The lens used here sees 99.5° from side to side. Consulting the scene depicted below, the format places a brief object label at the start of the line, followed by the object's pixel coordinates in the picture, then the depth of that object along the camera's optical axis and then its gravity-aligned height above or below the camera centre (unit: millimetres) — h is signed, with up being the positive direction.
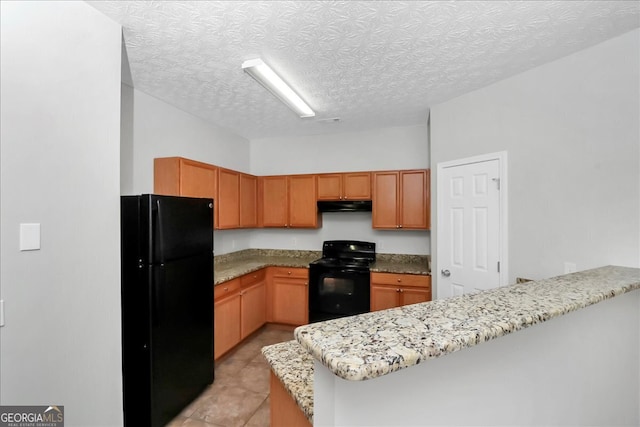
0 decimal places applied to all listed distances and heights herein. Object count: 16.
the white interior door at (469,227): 2385 -128
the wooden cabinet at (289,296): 3645 -1114
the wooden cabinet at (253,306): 3225 -1157
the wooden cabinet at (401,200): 3467 +190
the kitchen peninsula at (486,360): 657 -494
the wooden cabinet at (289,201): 3922 +196
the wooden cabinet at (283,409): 933 -716
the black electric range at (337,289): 3351 -939
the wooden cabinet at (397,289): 3150 -901
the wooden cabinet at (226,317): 2750 -1098
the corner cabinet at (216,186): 2674 +323
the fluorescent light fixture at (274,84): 2064 +1145
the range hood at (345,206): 3709 +119
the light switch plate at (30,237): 1252 -100
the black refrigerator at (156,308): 1886 -682
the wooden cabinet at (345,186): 3729 +401
